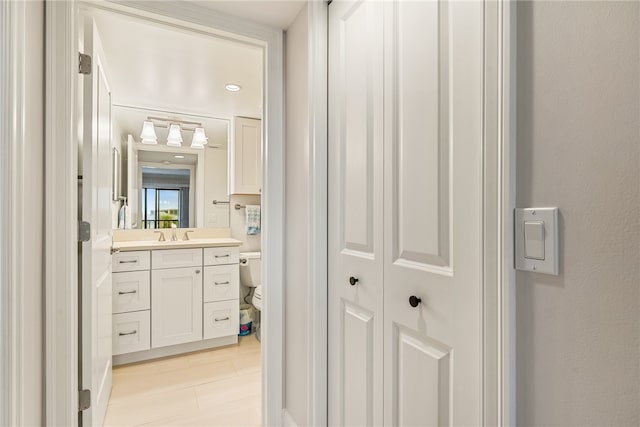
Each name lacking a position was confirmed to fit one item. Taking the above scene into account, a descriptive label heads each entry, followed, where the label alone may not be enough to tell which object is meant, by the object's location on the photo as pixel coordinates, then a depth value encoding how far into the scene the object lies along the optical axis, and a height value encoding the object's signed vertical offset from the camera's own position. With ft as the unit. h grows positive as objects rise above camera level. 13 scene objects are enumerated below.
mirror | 9.38 +1.29
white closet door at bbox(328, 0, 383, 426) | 3.48 +0.03
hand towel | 11.18 -0.17
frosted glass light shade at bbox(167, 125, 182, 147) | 9.76 +2.36
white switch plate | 1.81 -0.14
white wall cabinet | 10.44 +1.88
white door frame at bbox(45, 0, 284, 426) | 3.96 +0.12
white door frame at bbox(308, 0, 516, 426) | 1.99 +0.00
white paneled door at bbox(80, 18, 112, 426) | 4.48 -0.18
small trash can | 9.93 -3.31
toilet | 10.12 -1.76
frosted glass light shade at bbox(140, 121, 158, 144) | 9.34 +2.35
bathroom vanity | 7.98 -2.15
